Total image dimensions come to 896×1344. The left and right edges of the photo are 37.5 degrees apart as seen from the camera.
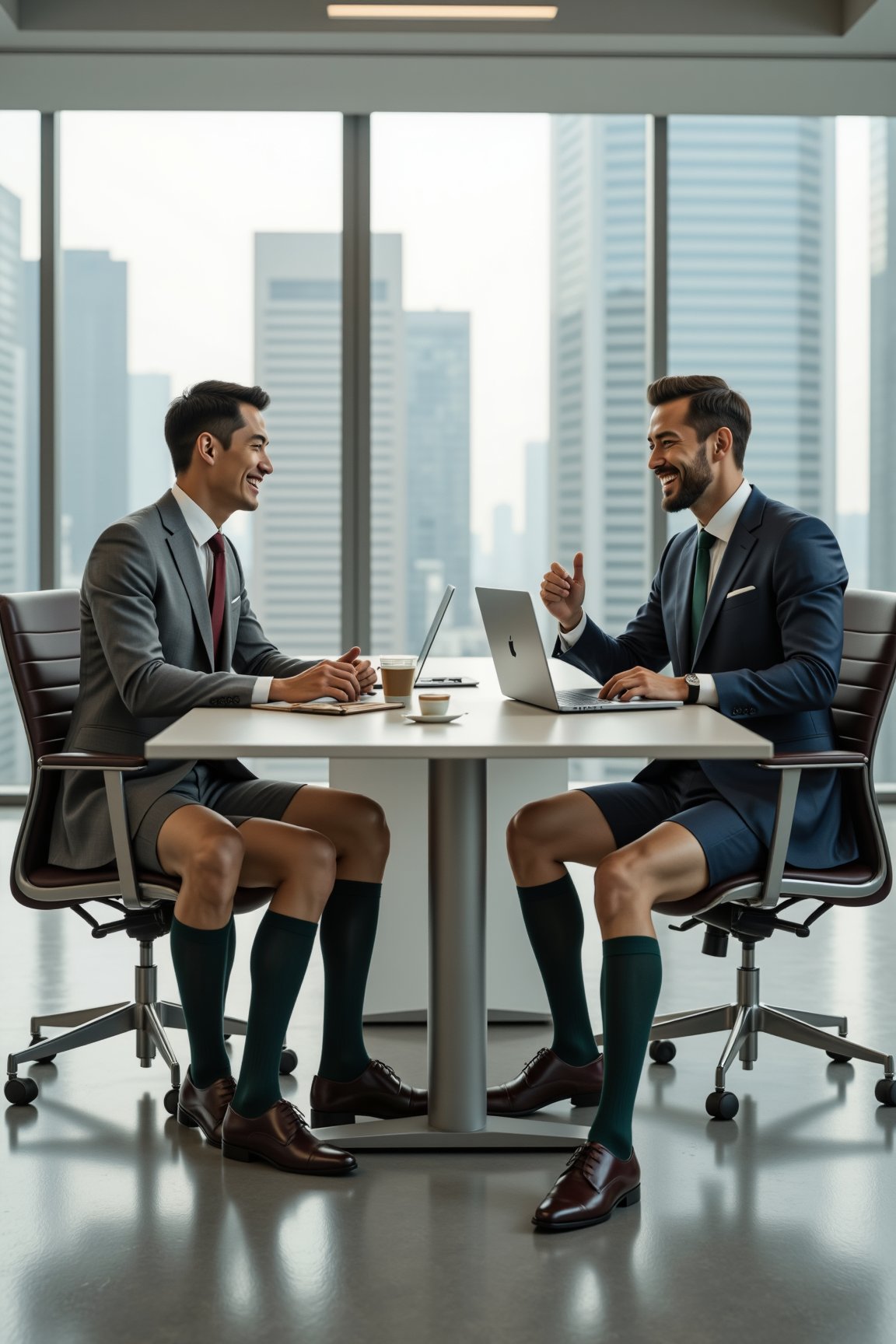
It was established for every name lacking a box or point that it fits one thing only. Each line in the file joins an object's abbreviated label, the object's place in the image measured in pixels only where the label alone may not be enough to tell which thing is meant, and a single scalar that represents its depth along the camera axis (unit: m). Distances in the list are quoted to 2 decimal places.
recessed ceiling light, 4.62
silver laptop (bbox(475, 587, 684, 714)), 2.41
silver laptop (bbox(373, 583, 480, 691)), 3.02
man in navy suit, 2.19
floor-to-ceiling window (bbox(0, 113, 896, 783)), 5.72
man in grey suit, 2.34
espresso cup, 2.27
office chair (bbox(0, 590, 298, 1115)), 2.44
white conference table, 2.10
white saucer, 2.26
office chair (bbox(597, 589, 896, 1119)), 2.41
